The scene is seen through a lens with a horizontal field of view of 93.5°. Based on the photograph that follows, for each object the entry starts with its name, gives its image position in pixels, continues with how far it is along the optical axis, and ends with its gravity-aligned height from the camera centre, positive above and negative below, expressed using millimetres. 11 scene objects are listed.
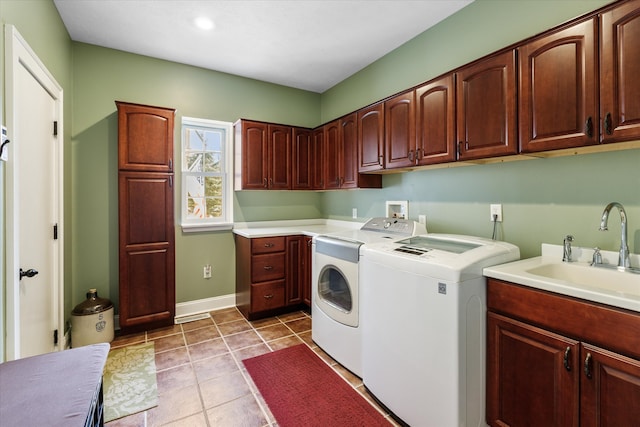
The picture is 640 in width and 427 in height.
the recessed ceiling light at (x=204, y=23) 2508 +1632
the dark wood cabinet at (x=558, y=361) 1113 -630
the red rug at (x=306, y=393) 1785 -1209
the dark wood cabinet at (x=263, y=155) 3396 +681
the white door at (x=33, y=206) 1516 +53
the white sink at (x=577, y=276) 1148 -311
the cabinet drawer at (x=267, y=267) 3168 -574
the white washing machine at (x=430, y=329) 1483 -629
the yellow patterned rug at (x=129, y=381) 1886 -1194
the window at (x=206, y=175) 3429 +458
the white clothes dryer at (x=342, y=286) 2203 -593
